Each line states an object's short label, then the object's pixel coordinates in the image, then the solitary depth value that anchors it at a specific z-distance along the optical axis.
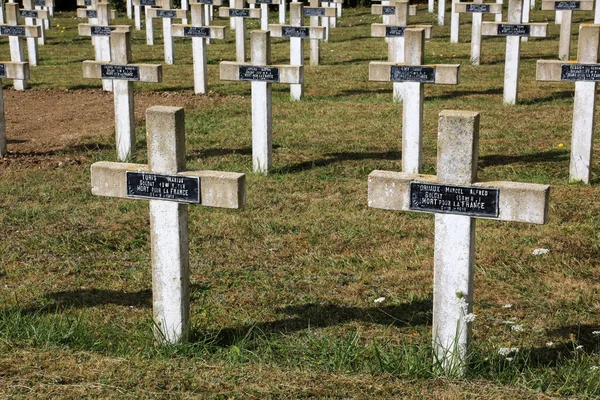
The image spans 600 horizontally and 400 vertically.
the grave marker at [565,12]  16.49
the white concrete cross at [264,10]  20.98
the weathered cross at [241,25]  18.17
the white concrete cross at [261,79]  9.73
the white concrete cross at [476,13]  17.06
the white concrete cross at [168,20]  18.34
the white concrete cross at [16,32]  15.85
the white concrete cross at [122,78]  10.31
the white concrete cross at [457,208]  4.76
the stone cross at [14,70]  10.84
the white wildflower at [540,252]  7.00
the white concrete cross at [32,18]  18.95
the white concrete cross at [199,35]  14.47
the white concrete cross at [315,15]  17.86
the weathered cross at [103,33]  15.13
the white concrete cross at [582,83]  8.84
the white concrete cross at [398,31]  13.52
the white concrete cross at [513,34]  13.16
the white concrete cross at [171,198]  5.22
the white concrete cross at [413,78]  9.44
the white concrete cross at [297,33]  14.31
